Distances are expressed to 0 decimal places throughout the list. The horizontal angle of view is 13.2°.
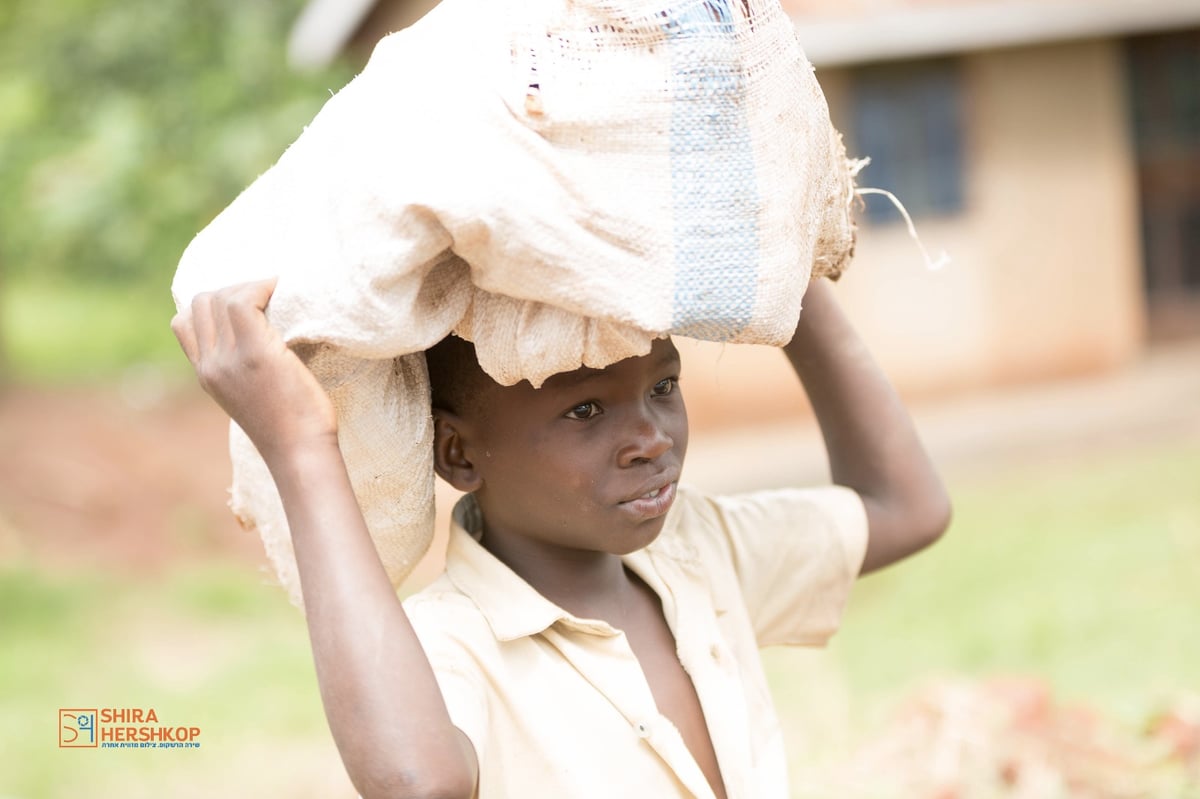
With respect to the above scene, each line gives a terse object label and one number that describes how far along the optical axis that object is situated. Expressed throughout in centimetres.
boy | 300
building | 1267
